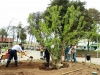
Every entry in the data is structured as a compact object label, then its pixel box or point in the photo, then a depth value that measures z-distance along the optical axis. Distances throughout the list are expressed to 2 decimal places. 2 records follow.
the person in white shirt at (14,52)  7.45
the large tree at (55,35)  7.72
